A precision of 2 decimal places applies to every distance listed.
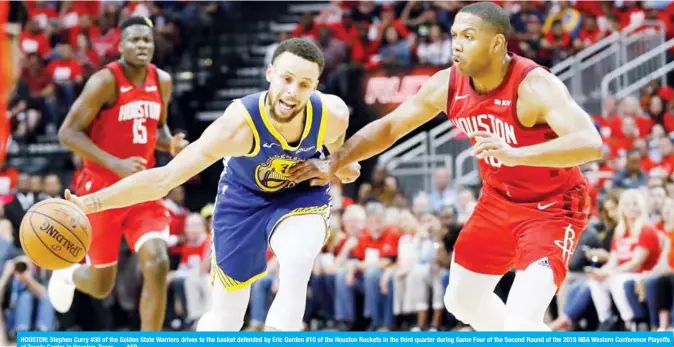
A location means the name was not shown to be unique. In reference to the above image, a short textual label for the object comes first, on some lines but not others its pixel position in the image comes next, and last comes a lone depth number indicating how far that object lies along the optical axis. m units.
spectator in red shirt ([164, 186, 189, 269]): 12.74
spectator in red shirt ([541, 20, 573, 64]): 14.97
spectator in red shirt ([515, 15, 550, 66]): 14.77
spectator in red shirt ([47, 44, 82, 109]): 15.67
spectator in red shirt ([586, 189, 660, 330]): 10.76
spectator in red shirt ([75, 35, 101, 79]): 16.14
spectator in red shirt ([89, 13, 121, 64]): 16.43
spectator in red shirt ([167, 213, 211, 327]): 12.35
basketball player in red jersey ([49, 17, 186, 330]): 7.89
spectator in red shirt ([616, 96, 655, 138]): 13.59
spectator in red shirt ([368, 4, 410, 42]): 16.03
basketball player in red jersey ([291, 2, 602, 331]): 5.88
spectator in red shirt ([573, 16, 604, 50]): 15.18
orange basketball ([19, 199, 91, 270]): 6.19
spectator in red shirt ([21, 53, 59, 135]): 15.69
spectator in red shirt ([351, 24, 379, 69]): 15.74
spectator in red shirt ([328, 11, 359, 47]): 16.02
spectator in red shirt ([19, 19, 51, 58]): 16.77
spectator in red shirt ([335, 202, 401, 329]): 12.09
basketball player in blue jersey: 6.08
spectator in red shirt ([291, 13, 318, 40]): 16.20
